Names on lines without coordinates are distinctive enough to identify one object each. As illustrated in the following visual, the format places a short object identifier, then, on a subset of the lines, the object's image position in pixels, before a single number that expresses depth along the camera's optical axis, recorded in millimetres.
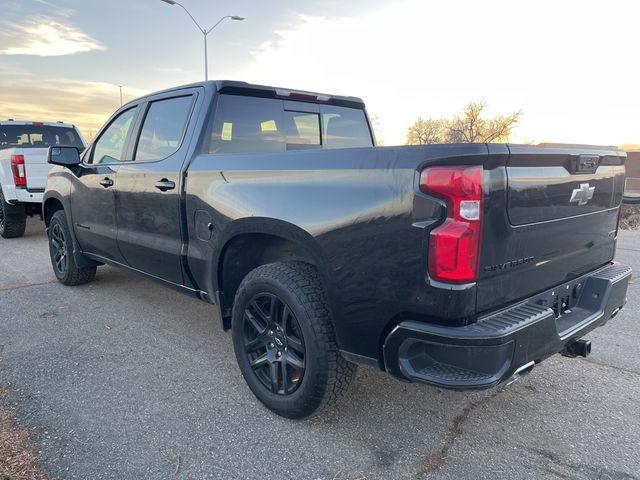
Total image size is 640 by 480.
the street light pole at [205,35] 17633
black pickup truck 2012
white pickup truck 7613
